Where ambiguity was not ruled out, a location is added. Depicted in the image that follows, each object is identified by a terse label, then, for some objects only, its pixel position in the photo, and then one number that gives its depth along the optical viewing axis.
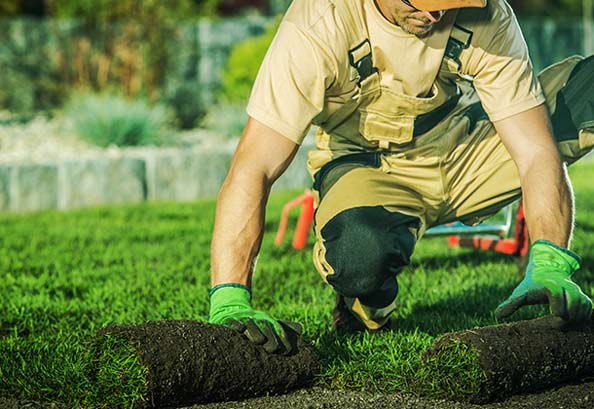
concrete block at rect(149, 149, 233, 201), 12.36
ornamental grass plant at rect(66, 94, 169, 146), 13.56
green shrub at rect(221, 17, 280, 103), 16.08
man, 5.23
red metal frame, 8.01
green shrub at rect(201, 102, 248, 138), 14.76
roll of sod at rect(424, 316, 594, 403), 4.93
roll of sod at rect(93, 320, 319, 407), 4.80
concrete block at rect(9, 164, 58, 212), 11.54
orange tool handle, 9.05
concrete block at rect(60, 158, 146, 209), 11.85
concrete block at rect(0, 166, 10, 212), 11.48
